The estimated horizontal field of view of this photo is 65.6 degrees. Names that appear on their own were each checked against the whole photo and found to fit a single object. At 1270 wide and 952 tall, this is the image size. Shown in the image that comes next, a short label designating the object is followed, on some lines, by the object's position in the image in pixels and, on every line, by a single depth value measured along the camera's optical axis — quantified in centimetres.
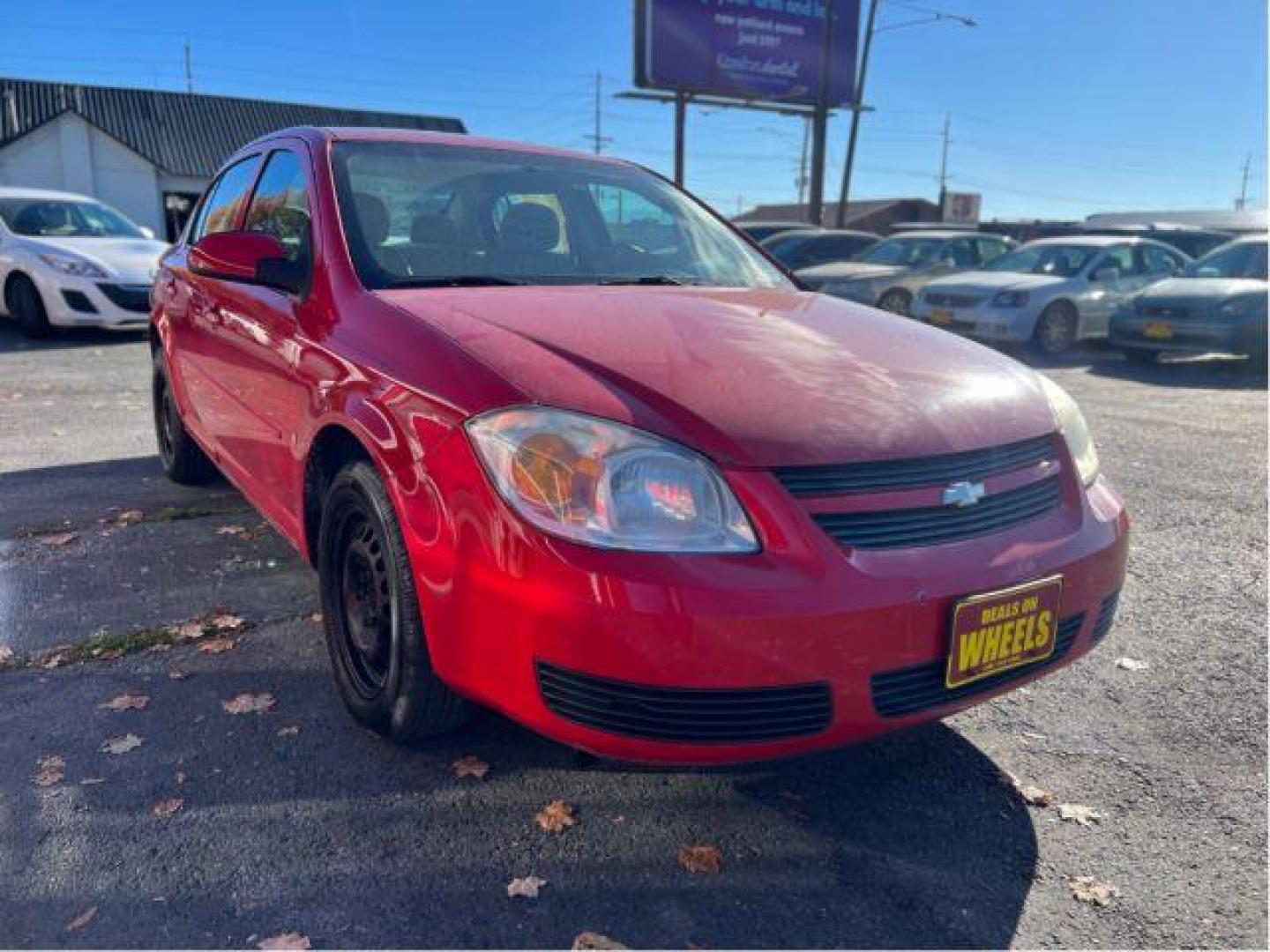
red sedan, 192
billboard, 2294
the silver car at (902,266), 1325
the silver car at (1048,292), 1154
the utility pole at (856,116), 2506
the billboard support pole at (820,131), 2445
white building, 3122
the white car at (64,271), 1002
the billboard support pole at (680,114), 2384
